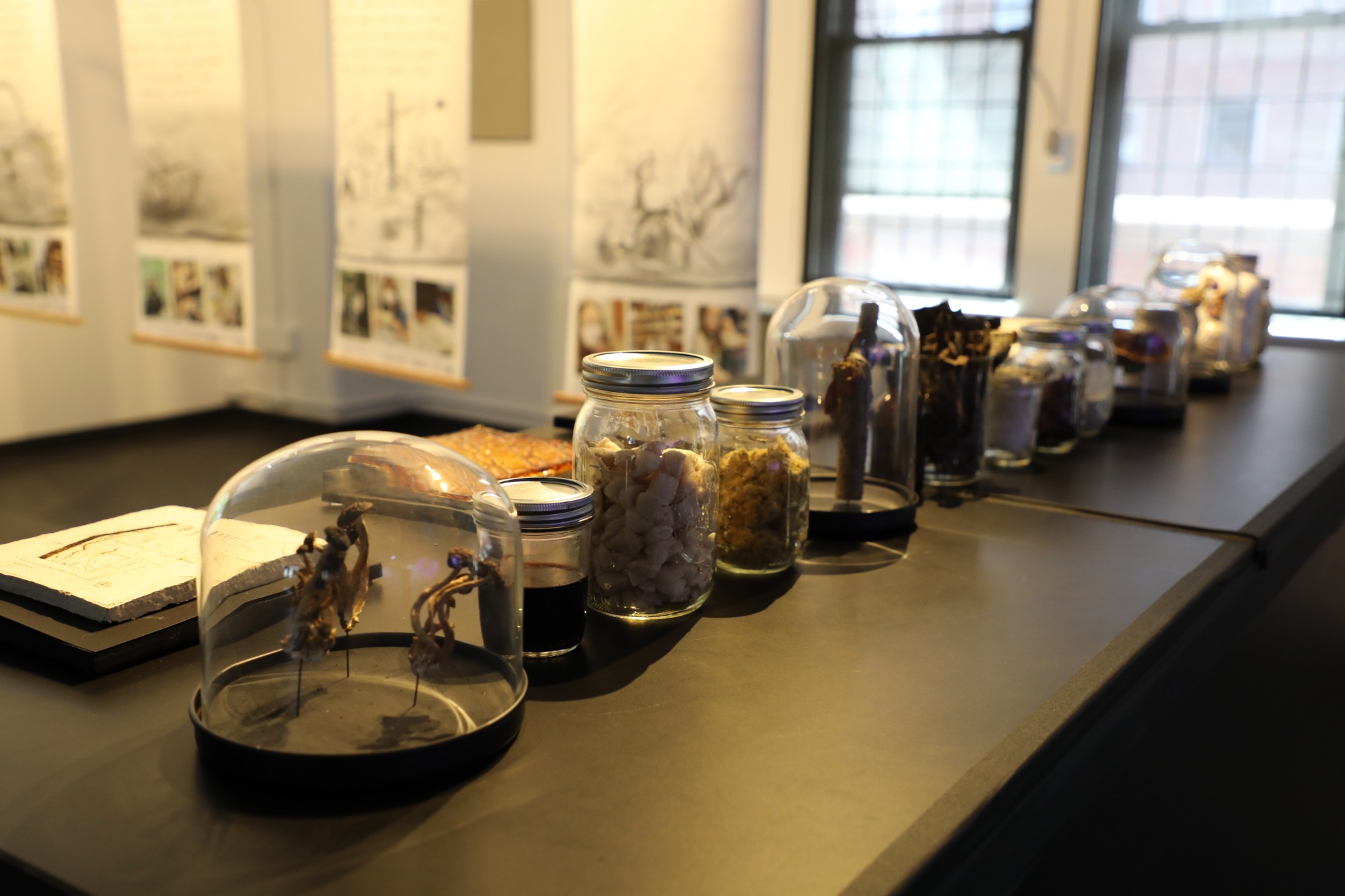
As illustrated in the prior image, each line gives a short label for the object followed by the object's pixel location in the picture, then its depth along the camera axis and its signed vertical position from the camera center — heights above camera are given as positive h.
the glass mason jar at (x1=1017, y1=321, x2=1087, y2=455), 1.54 -0.21
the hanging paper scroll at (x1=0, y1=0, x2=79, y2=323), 4.07 +0.09
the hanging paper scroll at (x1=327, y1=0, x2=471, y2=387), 3.59 +0.06
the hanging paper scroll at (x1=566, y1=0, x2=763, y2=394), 3.23 +0.10
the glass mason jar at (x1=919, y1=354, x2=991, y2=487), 1.32 -0.24
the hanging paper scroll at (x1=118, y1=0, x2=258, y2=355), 4.02 +0.11
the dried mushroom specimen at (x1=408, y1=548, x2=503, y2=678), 0.71 -0.26
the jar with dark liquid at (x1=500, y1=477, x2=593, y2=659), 0.81 -0.26
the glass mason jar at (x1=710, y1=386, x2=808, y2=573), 1.00 -0.23
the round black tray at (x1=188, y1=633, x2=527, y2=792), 0.62 -0.31
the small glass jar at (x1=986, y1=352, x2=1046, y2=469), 1.47 -0.25
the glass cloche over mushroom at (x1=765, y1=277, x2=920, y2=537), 1.16 -0.19
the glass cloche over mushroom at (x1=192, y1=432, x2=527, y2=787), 0.68 -0.25
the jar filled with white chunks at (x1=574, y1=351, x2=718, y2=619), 0.86 -0.21
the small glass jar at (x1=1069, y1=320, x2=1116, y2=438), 1.67 -0.23
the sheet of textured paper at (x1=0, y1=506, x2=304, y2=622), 0.72 -0.29
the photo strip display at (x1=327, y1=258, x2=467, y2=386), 3.81 -0.41
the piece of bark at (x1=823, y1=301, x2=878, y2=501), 1.15 -0.19
